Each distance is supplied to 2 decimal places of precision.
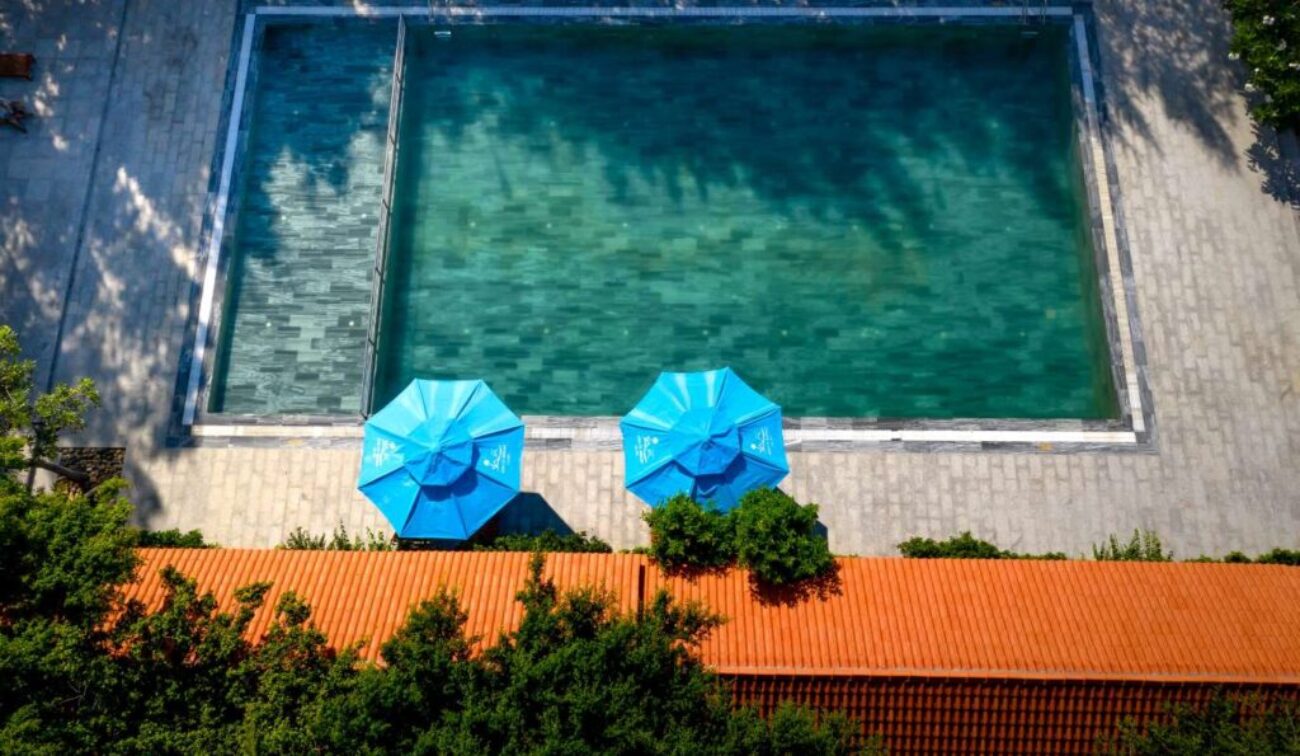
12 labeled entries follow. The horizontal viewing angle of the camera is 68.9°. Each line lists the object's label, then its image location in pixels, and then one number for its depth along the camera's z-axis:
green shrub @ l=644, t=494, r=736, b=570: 16.86
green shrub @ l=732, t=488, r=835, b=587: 16.53
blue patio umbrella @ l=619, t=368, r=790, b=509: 18.47
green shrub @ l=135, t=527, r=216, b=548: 18.86
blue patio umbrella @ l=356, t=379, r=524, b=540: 18.38
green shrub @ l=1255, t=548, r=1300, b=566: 18.94
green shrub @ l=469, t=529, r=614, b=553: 18.83
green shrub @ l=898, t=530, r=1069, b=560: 18.84
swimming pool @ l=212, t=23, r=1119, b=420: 22.53
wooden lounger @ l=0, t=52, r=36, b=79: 24.48
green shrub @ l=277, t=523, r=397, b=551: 19.45
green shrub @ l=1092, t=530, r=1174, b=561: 18.78
